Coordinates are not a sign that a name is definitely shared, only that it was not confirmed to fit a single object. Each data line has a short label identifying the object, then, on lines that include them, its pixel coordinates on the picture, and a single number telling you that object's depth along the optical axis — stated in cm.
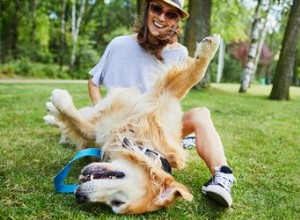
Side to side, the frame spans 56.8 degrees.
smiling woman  250
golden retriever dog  165
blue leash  191
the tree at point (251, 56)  1087
